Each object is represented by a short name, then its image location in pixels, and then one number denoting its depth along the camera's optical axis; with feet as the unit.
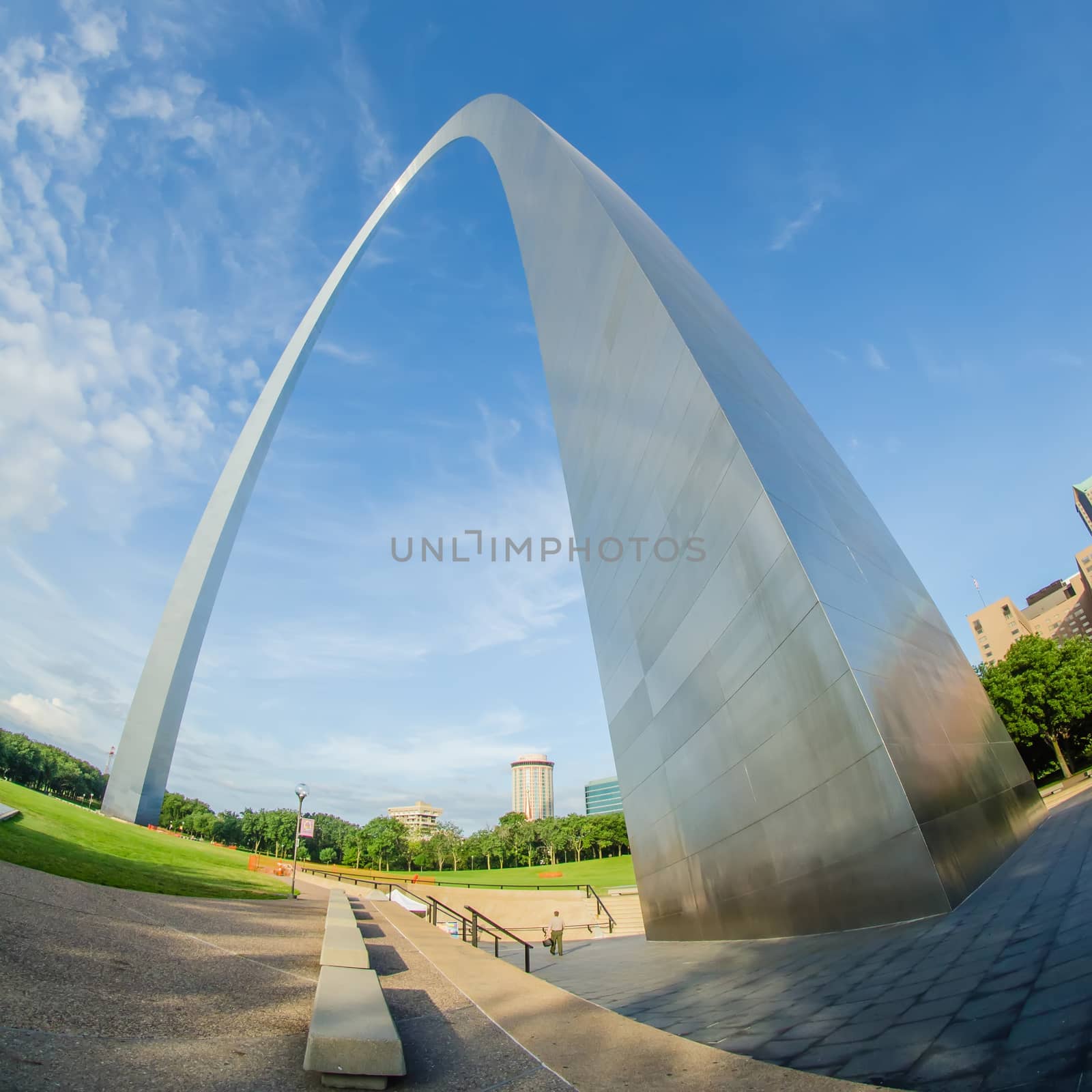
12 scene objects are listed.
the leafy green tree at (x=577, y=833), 260.83
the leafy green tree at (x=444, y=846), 289.94
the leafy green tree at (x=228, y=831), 262.47
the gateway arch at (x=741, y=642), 19.52
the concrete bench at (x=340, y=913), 29.23
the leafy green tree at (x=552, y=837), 266.57
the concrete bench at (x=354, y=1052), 10.28
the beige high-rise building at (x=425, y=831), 415.74
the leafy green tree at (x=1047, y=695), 110.93
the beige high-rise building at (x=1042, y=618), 425.69
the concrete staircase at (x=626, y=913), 66.79
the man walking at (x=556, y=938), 39.86
